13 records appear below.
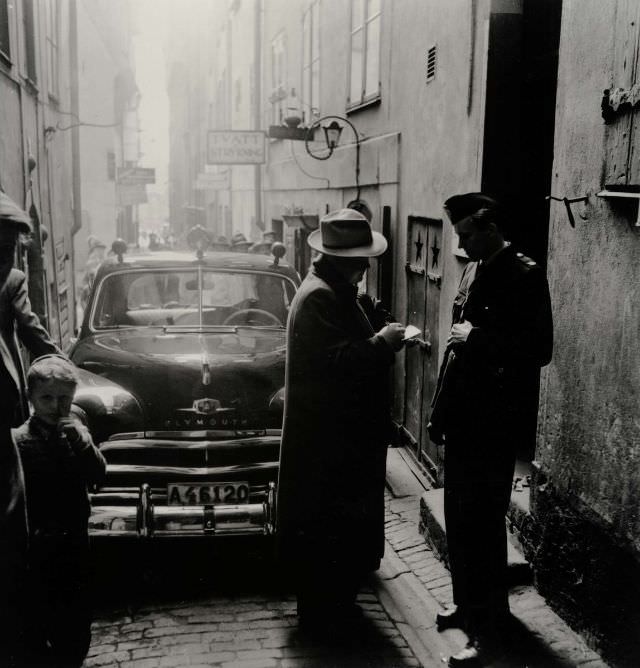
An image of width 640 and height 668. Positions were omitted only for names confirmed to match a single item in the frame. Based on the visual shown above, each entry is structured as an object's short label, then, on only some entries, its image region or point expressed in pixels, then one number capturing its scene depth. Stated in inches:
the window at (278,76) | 623.5
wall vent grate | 283.7
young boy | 146.5
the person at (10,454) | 140.3
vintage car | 191.0
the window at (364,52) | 380.2
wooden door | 283.9
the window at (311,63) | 517.0
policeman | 152.4
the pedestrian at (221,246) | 545.3
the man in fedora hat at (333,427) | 162.9
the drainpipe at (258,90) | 740.0
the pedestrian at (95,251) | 539.4
